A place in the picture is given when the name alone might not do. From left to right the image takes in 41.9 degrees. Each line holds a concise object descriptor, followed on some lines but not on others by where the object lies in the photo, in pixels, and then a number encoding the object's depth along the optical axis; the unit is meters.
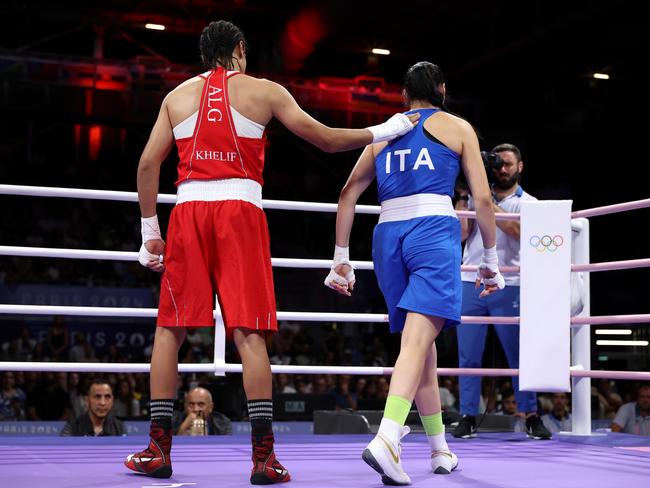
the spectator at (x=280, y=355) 9.93
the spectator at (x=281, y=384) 8.57
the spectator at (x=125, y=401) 8.03
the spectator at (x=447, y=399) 8.53
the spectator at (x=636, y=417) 6.11
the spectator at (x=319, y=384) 8.92
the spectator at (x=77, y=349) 9.23
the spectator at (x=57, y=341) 9.31
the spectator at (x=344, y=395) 8.40
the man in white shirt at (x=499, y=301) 3.56
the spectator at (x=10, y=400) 7.39
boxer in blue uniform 2.34
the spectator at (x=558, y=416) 6.68
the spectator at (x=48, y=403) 7.39
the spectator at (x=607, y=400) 8.68
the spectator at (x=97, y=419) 4.44
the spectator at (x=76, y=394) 7.65
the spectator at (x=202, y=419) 4.75
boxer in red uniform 2.24
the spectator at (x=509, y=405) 8.05
